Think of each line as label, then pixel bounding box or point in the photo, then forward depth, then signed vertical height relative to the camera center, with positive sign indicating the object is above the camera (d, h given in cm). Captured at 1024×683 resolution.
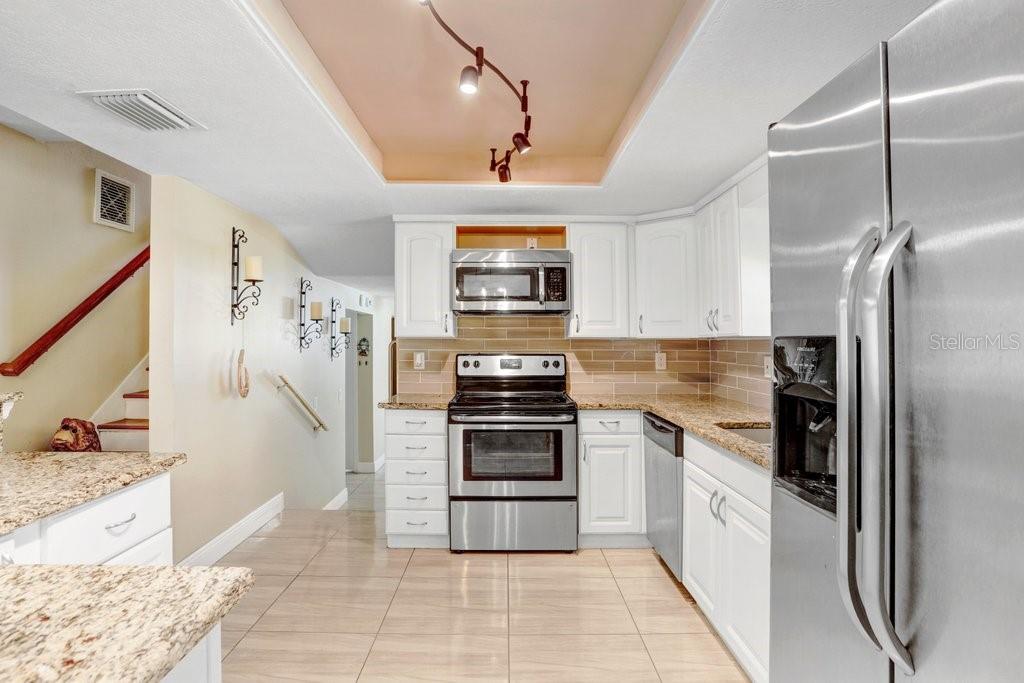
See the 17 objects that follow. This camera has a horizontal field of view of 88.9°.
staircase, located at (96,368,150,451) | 308 -50
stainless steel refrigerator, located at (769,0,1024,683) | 62 +0
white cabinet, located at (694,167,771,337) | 266 +47
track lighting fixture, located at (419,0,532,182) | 167 +90
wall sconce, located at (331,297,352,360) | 536 +24
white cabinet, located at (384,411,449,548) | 325 -79
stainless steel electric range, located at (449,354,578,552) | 318 -77
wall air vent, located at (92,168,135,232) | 327 +97
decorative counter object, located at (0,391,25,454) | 159 -16
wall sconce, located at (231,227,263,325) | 325 +46
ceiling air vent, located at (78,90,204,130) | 189 +93
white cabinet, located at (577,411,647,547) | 322 -77
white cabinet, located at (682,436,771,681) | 177 -80
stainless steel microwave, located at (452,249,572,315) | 341 +46
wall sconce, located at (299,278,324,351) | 451 +28
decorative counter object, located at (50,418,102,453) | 259 -44
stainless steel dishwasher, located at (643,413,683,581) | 263 -75
